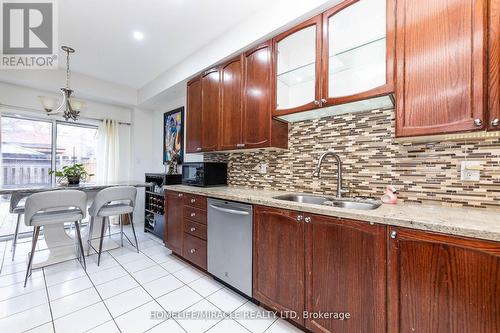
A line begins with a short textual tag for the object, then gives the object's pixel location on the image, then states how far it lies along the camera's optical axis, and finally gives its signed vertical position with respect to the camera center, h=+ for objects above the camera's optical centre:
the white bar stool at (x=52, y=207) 2.03 -0.44
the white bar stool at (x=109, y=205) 2.50 -0.49
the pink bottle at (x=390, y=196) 1.49 -0.20
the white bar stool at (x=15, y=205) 2.40 -0.48
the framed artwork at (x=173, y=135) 3.75 +0.56
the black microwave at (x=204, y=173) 2.60 -0.10
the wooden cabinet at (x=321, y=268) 1.13 -0.64
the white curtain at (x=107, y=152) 4.02 +0.26
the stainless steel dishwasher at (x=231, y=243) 1.78 -0.70
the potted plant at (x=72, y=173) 2.72 -0.11
